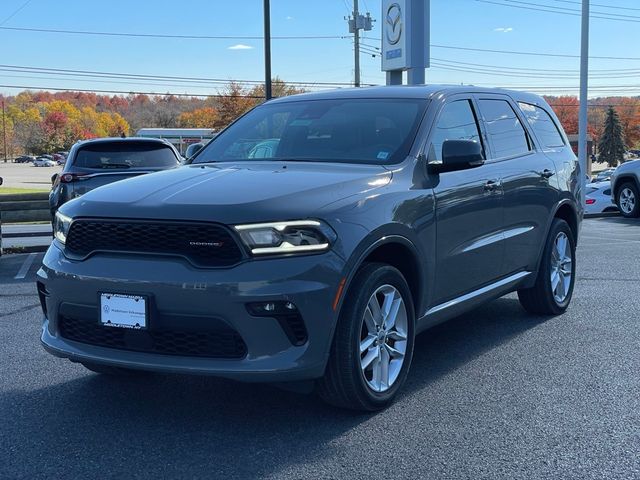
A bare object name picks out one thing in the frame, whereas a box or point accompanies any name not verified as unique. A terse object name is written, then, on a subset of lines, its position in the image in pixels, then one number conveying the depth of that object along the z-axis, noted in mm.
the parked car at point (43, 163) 100119
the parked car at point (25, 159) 117875
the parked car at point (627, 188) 16000
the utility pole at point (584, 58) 22750
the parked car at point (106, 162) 9734
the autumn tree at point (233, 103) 63844
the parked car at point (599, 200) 22891
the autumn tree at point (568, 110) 128375
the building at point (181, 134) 53250
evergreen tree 110562
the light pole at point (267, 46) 24369
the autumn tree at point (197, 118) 100625
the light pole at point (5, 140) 117256
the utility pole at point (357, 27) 50291
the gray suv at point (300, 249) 3592
